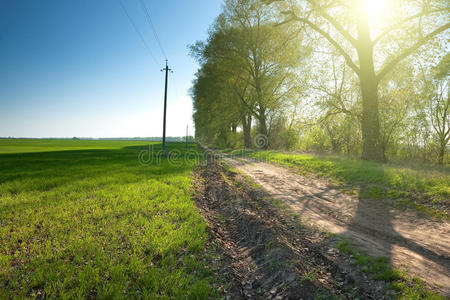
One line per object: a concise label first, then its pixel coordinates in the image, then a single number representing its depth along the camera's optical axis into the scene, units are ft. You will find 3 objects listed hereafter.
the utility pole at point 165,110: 79.21
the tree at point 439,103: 52.43
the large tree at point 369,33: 34.35
